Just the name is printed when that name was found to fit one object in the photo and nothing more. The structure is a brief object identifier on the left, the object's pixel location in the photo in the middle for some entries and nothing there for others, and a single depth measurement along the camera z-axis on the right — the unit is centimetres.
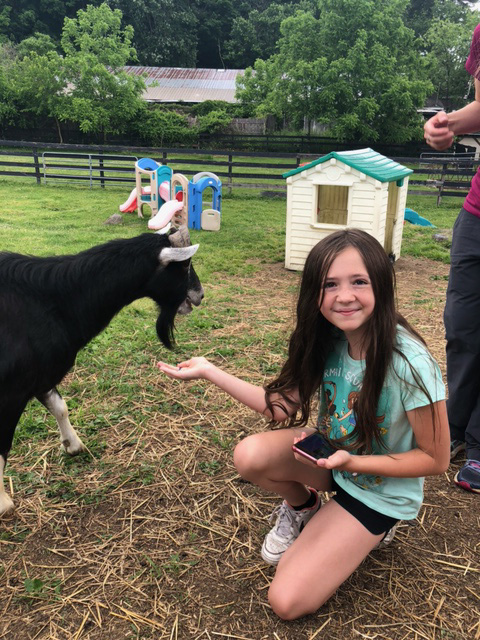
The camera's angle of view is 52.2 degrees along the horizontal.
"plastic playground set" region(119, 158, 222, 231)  954
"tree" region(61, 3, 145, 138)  2669
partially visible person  267
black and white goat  240
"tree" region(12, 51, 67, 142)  2728
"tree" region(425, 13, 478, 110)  3231
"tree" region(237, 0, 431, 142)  2459
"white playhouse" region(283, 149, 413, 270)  640
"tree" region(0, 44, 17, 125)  2825
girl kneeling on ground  181
